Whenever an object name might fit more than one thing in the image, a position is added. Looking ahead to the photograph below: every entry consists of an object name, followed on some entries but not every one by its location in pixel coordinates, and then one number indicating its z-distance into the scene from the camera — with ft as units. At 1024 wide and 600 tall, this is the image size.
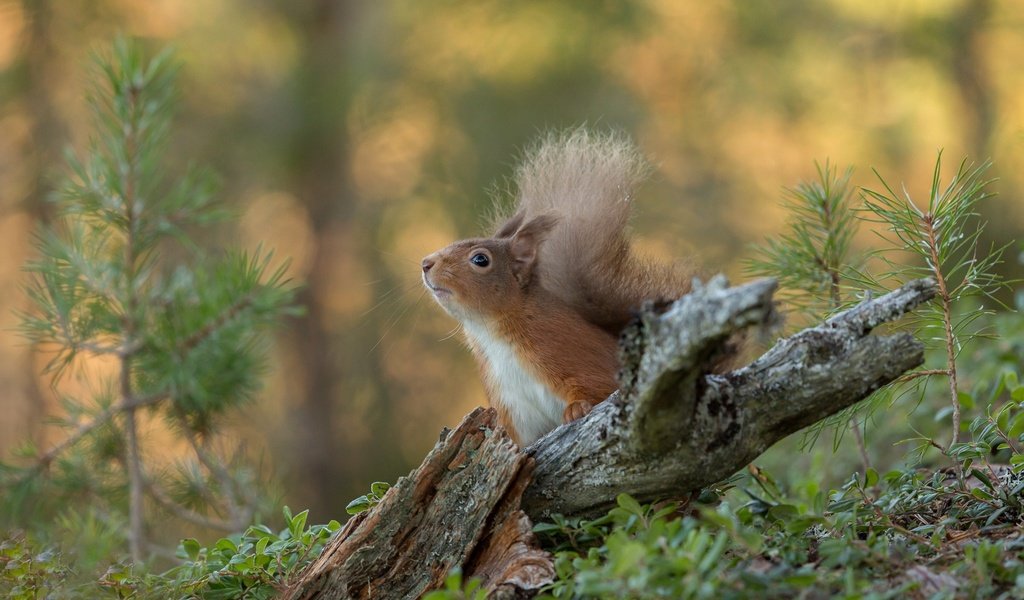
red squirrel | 14.56
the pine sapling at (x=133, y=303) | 17.25
